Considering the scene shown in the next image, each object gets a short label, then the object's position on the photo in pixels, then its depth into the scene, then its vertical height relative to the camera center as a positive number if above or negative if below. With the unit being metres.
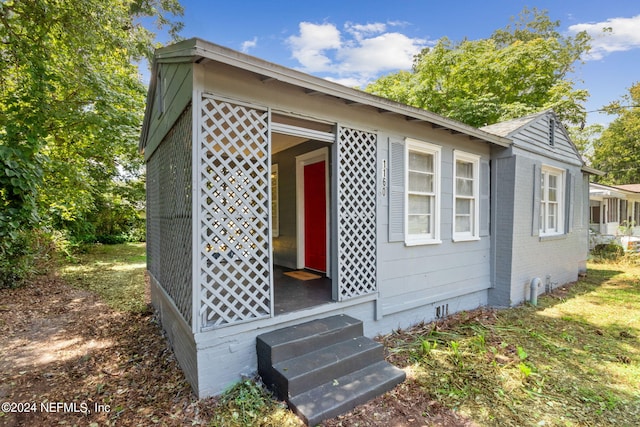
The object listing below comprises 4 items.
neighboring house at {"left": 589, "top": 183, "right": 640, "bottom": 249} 13.52 +0.02
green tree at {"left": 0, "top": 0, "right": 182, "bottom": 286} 5.91 +2.57
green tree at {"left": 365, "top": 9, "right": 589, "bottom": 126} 12.62 +6.02
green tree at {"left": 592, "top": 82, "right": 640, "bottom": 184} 21.55 +5.21
